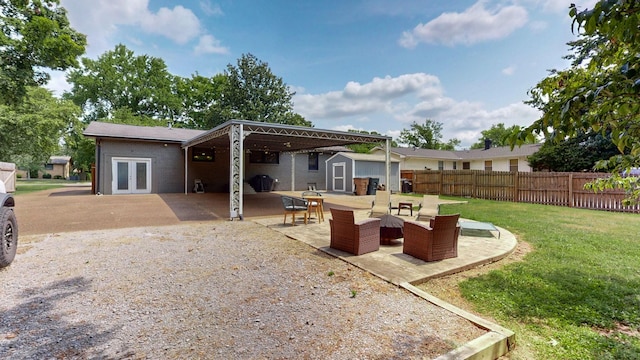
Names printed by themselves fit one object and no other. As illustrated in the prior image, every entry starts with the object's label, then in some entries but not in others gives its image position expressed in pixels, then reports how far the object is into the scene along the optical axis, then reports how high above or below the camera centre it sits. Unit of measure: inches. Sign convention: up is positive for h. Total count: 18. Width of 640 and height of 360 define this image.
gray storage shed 721.0 +28.0
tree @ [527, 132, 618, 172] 606.1 +57.7
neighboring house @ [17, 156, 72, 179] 1980.8 +92.3
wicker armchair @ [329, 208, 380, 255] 185.3 -35.1
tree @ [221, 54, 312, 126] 1264.8 +390.4
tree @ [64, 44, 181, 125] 1364.4 +454.4
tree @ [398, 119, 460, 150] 1653.5 +263.7
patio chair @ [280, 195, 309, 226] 291.9 -26.3
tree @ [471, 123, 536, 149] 1761.8 +290.1
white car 156.4 -28.0
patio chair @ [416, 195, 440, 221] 283.7 -29.2
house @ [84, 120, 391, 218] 536.1 +55.0
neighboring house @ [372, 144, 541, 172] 912.9 +74.3
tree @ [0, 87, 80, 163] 680.4 +137.3
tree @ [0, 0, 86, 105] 512.4 +248.0
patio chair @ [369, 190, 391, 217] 297.0 -28.2
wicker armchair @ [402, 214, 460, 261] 169.5 -35.6
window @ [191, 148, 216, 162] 690.2 +63.4
